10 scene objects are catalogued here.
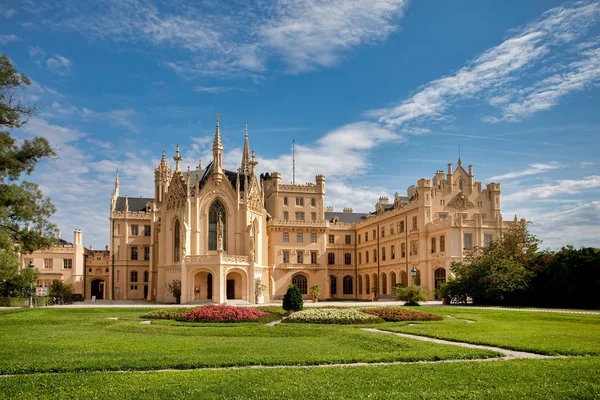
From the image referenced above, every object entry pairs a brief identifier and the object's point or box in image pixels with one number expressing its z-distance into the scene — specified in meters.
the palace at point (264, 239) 56.59
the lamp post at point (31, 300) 46.35
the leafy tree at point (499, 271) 44.03
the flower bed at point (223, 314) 29.09
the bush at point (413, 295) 42.75
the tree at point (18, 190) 24.36
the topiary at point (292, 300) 33.91
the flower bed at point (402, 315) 28.77
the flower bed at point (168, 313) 31.73
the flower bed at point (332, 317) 27.53
